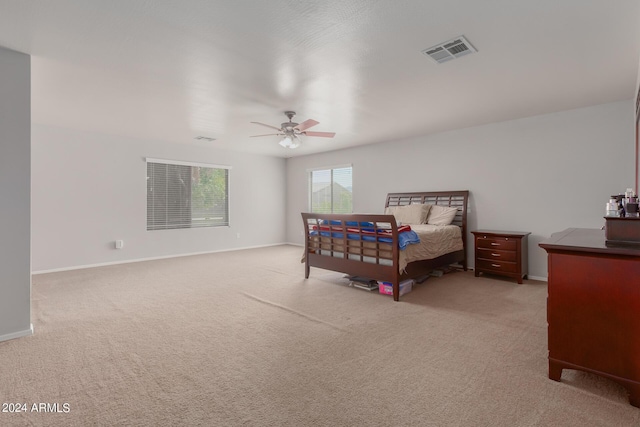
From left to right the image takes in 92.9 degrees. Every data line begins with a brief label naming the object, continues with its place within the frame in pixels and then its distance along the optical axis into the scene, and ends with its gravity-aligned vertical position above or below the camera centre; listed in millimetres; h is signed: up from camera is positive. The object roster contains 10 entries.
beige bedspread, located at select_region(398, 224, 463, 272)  3855 -423
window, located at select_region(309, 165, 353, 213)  7427 +623
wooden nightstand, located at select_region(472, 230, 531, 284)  4395 -580
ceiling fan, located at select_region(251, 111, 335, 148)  4316 +1188
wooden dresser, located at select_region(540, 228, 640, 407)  1729 -581
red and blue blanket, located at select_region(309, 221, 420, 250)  3783 -245
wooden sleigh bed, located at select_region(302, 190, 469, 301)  3750 -489
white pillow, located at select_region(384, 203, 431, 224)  5504 +23
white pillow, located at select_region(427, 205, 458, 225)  5270 -13
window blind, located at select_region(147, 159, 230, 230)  6418 +440
